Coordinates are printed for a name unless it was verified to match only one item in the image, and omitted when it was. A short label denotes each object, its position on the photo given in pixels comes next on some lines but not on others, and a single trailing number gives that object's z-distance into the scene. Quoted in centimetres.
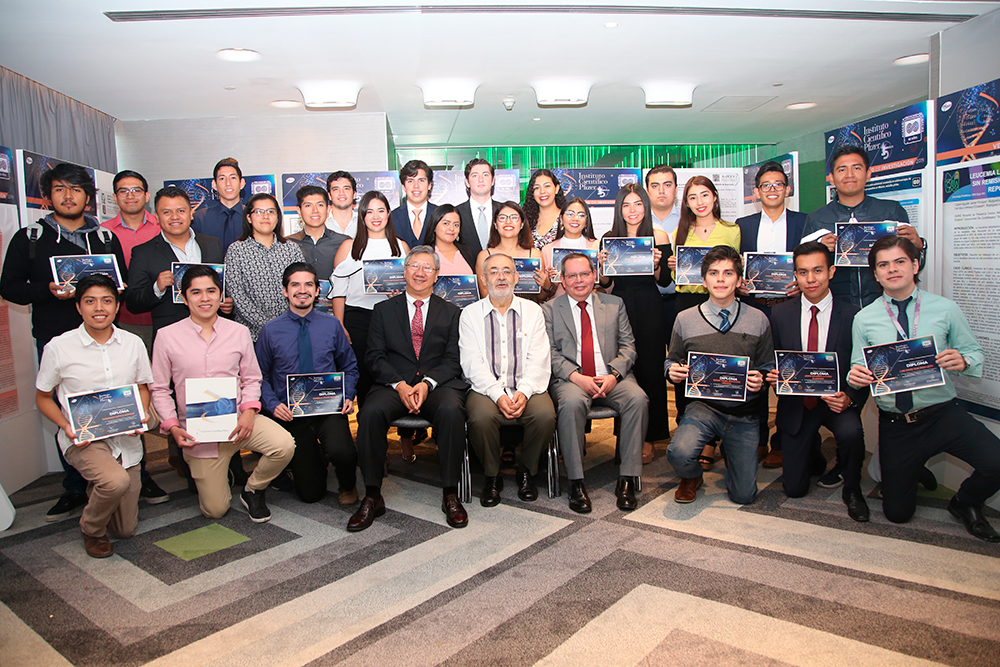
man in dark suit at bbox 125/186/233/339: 405
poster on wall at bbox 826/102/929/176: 410
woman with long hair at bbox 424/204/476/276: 445
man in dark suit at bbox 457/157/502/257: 475
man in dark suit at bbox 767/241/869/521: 368
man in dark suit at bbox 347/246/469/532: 364
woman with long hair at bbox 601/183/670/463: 446
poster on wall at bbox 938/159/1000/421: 370
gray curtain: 604
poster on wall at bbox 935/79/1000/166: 366
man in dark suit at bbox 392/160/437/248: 484
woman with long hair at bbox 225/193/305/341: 416
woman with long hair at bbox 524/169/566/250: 473
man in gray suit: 372
